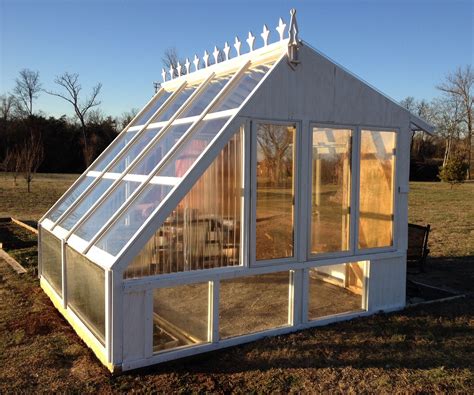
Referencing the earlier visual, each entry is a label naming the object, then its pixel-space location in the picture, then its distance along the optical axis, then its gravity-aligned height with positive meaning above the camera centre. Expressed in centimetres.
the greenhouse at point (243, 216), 484 -57
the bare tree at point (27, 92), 4654 +732
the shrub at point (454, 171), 3206 -4
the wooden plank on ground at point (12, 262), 887 -195
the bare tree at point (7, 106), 4417 +585
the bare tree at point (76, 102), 3675 +522
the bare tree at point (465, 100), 4606 +703
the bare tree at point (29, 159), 2378 +37
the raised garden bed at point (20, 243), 969 -189
